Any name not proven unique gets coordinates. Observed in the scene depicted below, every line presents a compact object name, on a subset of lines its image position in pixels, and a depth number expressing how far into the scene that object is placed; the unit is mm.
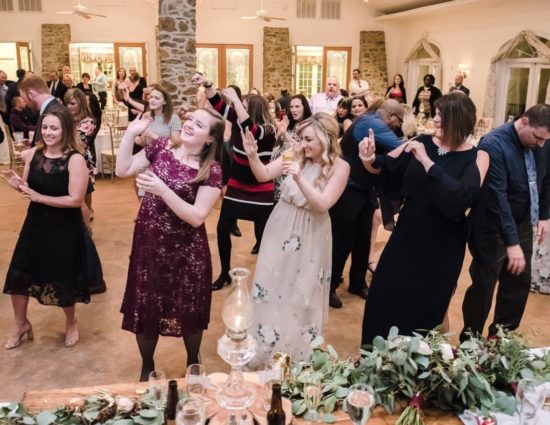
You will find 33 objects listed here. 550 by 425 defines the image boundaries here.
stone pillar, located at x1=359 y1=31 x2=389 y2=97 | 15406
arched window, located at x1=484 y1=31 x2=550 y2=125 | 10031
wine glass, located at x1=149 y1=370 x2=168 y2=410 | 1639
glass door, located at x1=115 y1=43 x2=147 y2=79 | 14352
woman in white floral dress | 2865
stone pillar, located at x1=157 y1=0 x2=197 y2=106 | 6590
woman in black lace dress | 3072
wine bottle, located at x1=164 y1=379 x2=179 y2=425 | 1583
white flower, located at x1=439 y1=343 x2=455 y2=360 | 1772
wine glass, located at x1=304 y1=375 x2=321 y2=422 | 1682
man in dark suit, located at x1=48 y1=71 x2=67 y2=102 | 10109
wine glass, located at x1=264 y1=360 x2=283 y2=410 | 1659
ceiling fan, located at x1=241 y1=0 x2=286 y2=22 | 12133
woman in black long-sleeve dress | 2373
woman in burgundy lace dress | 2537
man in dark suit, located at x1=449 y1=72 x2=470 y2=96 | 10728
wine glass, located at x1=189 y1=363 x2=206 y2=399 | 1671
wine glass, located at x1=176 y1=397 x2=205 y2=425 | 1477
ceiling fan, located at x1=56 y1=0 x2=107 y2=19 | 11555
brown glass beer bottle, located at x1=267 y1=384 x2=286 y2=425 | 1548
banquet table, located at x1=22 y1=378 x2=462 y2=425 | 1678
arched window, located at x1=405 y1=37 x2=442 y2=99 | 13438
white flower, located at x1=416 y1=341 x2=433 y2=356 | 1748
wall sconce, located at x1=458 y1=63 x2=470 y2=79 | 12023
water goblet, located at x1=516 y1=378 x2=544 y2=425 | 1585
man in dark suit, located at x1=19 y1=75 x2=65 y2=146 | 4141
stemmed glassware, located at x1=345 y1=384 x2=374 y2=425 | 1519
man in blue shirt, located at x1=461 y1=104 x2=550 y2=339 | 2906
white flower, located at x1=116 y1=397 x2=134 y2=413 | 1620
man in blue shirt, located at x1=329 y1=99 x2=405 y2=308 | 3699
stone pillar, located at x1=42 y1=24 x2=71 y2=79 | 13695
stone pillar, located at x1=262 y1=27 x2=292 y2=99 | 14719
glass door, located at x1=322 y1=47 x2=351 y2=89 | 15352
